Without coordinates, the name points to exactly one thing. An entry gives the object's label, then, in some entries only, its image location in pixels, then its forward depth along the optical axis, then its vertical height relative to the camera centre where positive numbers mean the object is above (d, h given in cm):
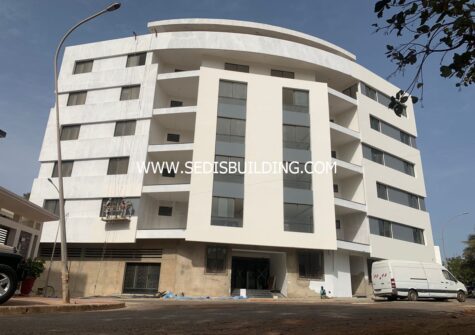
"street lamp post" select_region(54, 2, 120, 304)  1312 +273
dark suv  1009 +37
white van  2366 +128
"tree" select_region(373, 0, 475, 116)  435 +308
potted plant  1816 +71
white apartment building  2656 +961
